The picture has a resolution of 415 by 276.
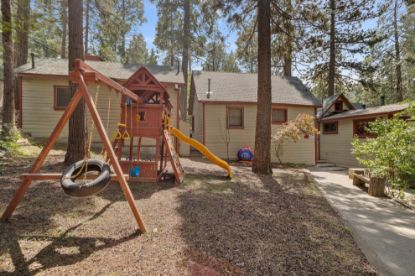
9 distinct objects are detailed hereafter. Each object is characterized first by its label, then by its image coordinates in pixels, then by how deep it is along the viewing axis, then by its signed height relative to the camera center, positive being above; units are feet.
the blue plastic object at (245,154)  38.37 -2.69
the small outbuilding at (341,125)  40.92 +2.82
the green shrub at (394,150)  20.06 -1.11
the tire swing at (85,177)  8.60 -1.65
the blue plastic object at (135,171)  18.11 -2.65
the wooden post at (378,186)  22.21 -4.60
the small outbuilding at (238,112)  40.45 +4.70
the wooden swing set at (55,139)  10.13 -0.60
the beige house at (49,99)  35.65 +6.12
